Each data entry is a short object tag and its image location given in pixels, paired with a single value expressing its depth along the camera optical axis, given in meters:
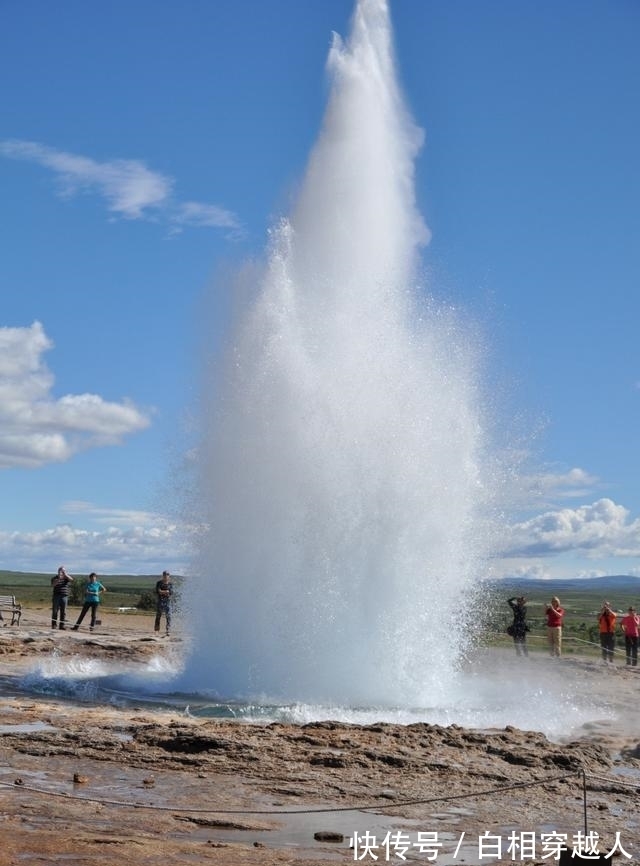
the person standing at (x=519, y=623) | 21.36
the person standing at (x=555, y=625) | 20.97
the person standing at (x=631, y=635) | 21.92
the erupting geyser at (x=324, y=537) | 14.53
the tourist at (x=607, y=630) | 22.05
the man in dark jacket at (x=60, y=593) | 22.83
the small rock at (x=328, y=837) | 7.52
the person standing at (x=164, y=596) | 23.64
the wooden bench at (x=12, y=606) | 24.61
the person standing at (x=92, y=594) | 23.39
